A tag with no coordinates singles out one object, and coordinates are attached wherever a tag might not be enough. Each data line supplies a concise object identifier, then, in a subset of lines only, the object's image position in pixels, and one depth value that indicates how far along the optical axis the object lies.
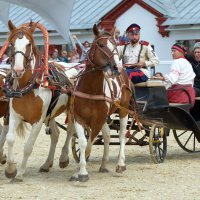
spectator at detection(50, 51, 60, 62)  23.78
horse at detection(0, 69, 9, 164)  11.37
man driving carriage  11.98
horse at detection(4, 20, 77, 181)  10.09
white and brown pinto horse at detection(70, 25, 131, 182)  10.12
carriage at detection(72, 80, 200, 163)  11.91
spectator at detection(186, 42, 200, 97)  13.02
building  27.12
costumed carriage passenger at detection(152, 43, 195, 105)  12.13
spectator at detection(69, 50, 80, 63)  21.36
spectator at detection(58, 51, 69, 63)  23.38
